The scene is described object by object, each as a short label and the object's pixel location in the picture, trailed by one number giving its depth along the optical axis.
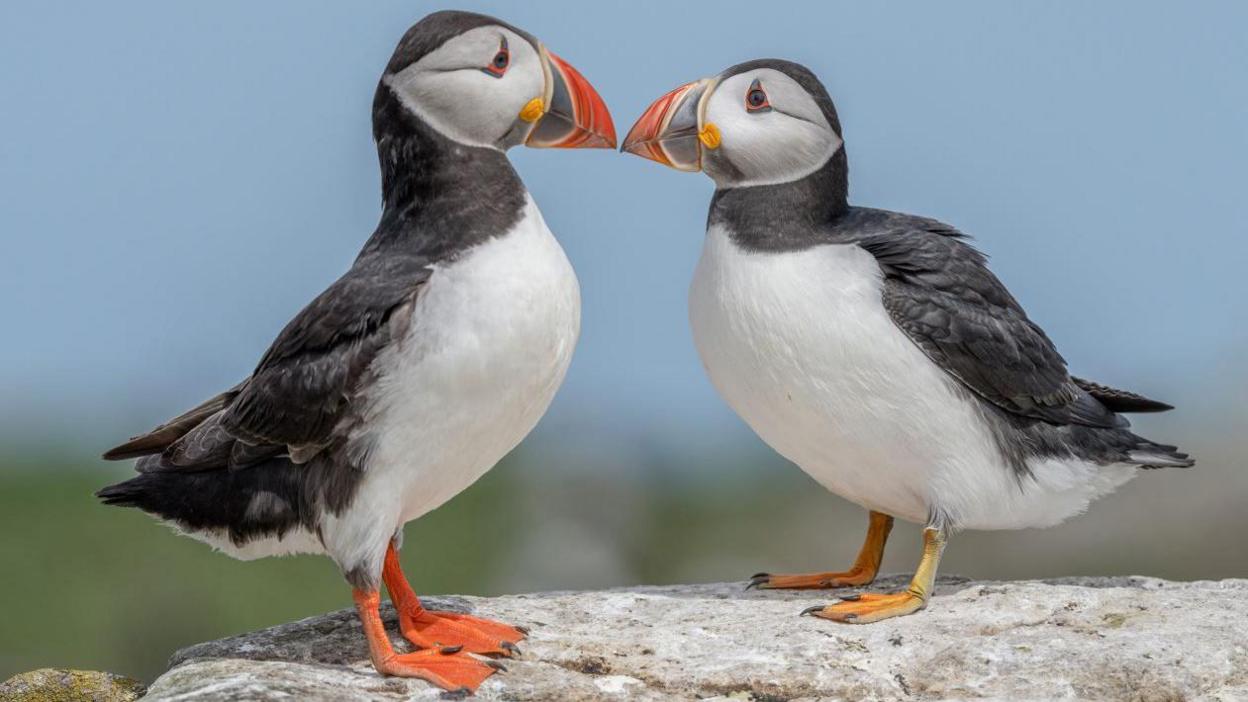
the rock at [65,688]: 13.74
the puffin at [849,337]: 13.66
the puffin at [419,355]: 11.83
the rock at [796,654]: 12.24
